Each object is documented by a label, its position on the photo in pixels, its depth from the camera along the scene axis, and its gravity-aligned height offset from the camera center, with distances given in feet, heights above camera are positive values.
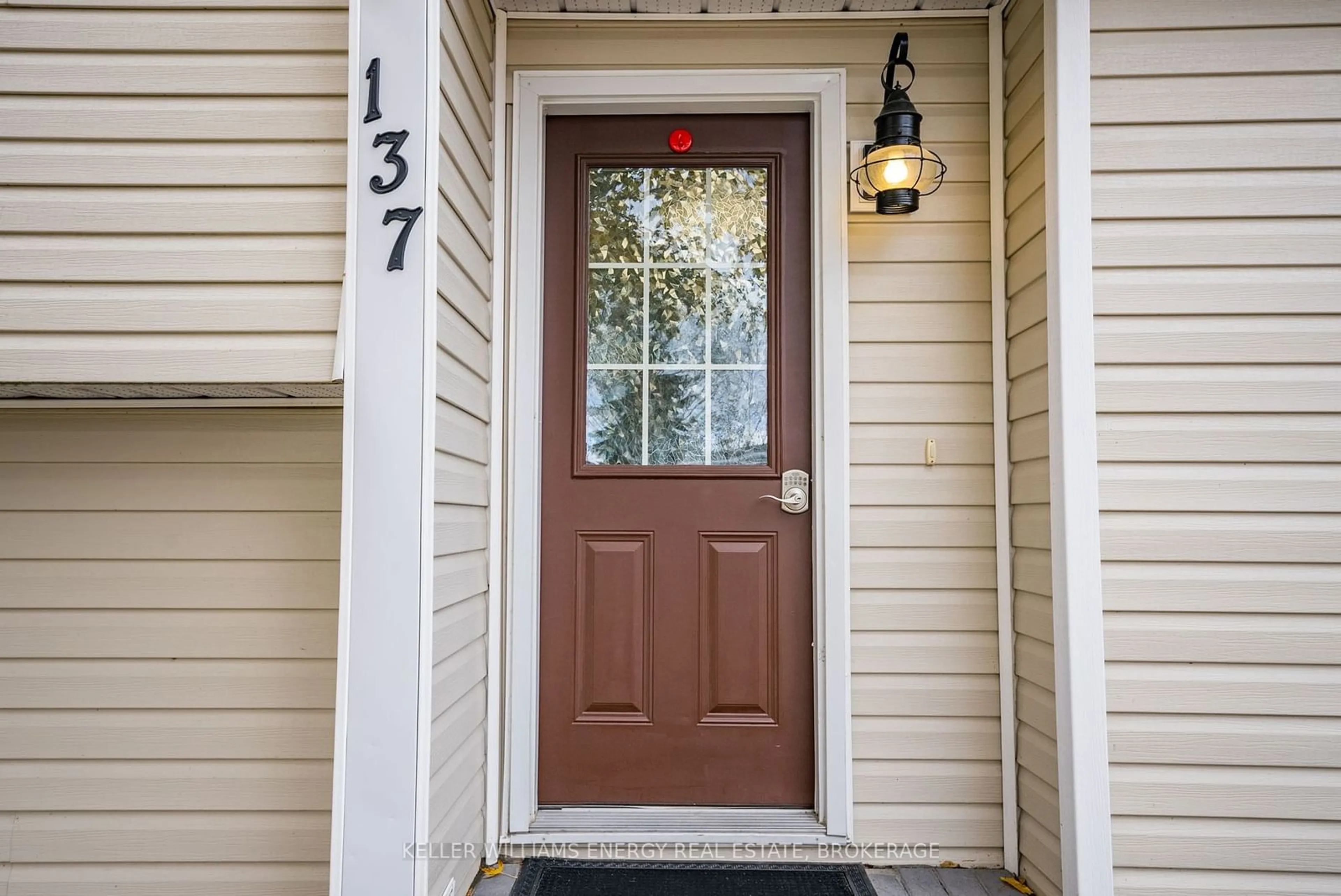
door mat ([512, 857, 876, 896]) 6.33 -3.29
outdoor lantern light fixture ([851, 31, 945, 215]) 6.61 +2.91
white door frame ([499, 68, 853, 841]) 7.02 +1.20
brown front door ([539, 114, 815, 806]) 7.25 +0.26
